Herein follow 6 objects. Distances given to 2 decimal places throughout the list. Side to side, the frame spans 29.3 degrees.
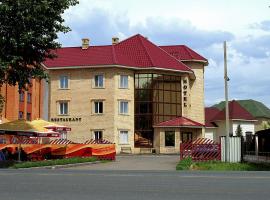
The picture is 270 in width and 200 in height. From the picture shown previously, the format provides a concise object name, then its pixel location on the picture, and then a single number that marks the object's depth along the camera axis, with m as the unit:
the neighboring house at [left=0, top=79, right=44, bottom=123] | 78.06
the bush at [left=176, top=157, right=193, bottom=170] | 25.88
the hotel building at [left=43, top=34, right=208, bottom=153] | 55.97
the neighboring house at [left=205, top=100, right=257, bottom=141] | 84.44
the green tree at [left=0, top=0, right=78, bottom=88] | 24.08
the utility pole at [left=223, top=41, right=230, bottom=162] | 30.75
